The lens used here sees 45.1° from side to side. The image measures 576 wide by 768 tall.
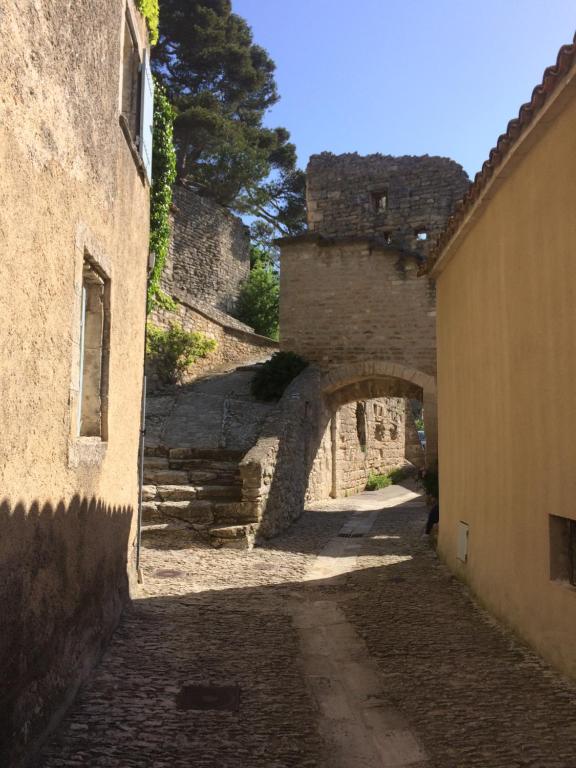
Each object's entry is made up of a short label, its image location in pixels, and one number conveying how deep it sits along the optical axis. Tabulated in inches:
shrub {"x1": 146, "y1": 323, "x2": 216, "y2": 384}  644.7
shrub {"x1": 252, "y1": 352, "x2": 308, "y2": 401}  577.3
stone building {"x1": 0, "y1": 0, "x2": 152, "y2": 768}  121.2
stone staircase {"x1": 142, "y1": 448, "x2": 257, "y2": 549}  375.6
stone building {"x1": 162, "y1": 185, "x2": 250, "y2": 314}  1053.2
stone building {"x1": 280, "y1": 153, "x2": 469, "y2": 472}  629.9
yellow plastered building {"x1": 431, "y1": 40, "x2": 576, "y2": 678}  182.1
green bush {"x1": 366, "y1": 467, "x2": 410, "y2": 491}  820.0
